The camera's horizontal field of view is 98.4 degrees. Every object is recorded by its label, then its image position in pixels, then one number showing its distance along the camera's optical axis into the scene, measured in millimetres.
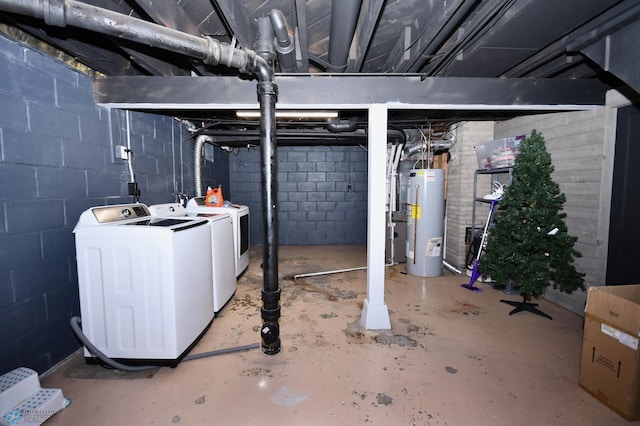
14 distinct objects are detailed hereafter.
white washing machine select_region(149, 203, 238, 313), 2744
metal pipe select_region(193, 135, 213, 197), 4008
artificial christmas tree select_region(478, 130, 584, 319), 2805
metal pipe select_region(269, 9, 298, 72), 1698
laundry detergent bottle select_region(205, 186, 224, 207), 3823
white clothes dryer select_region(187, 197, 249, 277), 3548
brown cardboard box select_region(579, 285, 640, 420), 1556
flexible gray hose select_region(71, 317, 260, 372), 1958
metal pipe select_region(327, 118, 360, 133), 4090
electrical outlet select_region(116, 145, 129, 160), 2588
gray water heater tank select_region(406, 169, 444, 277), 4102
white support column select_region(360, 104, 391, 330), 2541
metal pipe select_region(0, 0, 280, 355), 1366
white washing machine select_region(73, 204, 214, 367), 1916
